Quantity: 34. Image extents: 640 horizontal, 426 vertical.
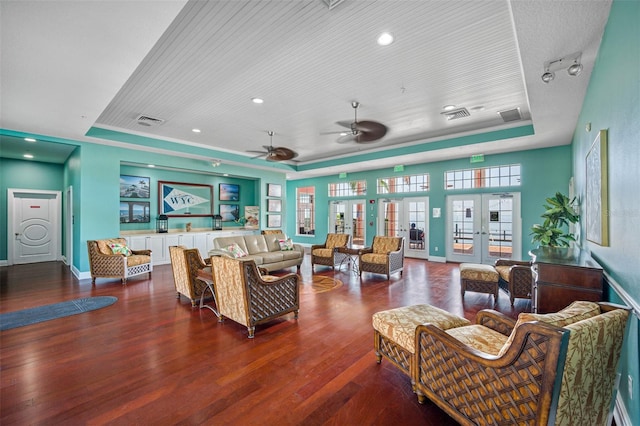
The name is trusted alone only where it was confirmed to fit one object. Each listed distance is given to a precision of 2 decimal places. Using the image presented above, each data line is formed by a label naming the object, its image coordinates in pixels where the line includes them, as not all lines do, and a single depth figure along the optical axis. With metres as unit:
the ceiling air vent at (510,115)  4.98
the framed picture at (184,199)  8.28
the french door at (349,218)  10.06
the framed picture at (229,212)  9.65
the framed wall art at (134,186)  7.56
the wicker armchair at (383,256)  5.86
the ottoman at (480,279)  4.36
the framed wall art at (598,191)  2.32
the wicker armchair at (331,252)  6.82
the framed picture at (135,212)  7.54
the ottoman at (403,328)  2.13
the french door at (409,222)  8.59
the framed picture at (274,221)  10.03
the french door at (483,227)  7.04
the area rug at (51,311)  3.53
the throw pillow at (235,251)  5.68
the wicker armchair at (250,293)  3.16
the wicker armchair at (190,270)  4.15
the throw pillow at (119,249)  5.84
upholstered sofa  5.84
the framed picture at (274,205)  10.02
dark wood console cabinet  2.38
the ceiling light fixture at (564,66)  2.59
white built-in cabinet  7.07
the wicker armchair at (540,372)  1.25
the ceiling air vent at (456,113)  5.00
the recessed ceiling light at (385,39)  2.86
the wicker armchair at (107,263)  5.54
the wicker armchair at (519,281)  4.10
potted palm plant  4.01
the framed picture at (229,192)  9.58
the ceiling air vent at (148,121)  5.31
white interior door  7.62
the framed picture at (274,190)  10.05
